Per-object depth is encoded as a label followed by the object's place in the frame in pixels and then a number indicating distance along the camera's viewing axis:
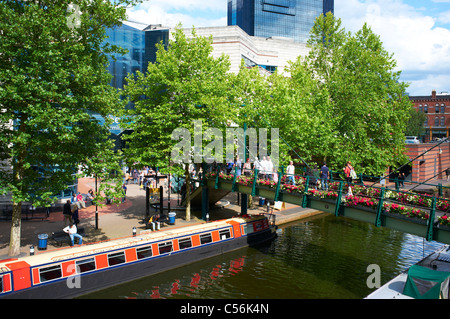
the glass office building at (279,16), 133.00
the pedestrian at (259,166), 25.99
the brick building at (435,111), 93.81
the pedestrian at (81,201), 30.17
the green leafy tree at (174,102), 24.19
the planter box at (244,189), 24.04
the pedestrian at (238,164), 28.51
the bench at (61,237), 20.23
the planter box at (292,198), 20.54
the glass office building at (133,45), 56.69
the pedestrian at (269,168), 25.33
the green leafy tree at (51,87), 15.81
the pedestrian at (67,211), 22.70
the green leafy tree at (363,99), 34.88
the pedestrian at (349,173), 24.04
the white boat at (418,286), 13.72
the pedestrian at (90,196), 32.43
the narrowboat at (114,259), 14.88
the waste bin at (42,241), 18.88
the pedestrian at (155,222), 22.42
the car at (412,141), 52.62
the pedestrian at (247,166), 29.06
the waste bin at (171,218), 25.00
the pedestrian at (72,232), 19.81
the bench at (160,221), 24.16
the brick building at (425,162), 49.12
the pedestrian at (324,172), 25.06
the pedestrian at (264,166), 25.75
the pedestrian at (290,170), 25.54
